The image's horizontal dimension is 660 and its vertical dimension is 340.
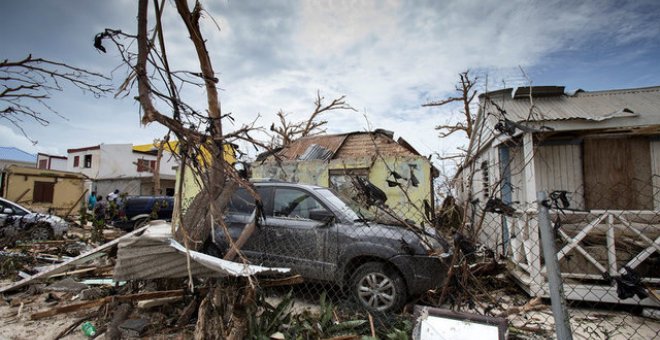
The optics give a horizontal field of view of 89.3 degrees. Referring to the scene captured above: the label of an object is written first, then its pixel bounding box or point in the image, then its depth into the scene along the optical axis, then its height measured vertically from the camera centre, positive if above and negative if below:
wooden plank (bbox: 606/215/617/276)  4.74 -0.67
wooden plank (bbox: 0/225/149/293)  3.60 -0.77
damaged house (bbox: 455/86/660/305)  5.03 +0.46
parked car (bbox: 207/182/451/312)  4.13 -0.69
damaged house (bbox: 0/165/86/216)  19.70 +0.27
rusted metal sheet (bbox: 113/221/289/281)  2.66 -0.57
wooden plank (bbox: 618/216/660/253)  4.47 -0.57
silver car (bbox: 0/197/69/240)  8.89 -0.89
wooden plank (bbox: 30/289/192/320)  2.94 -1.01
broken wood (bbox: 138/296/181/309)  3.26 -1.08
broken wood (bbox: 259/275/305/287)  3.25 -0.86
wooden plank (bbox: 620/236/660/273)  4.70 -0.79
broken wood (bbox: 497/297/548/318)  3.07 -1.16
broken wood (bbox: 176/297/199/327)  3.15 -1.14
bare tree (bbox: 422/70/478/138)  17.36 +4.65
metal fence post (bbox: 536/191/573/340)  1.96 -0.48
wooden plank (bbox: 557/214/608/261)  4.83 -0.62
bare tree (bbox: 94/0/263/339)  2.47 +0.51
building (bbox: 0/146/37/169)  35.34 +3.94
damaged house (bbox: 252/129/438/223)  10.55 +0.98
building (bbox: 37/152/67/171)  38.78 +3.36
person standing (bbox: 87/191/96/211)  17.24 -0.46
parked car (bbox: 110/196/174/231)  11.77 -0.62
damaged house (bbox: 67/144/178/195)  28.80 +2.68
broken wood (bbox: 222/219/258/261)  3.33 -0.43
